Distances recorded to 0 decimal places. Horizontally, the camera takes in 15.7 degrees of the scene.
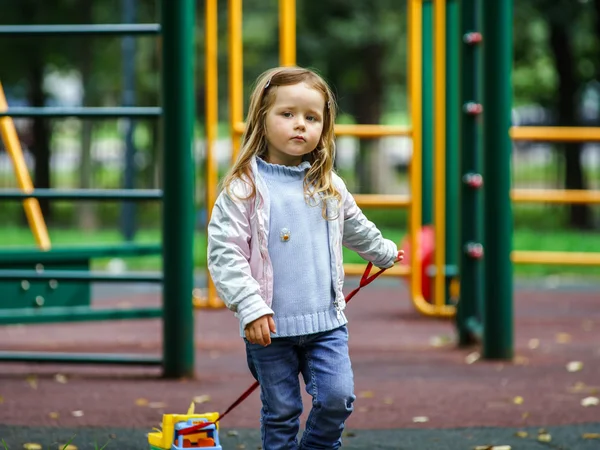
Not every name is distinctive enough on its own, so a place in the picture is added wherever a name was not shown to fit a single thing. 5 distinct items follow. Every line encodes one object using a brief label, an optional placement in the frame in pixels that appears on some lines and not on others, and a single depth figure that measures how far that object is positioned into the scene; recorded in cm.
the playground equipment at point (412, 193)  997
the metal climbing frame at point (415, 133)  1472
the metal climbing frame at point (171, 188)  995
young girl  569
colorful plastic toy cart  567
